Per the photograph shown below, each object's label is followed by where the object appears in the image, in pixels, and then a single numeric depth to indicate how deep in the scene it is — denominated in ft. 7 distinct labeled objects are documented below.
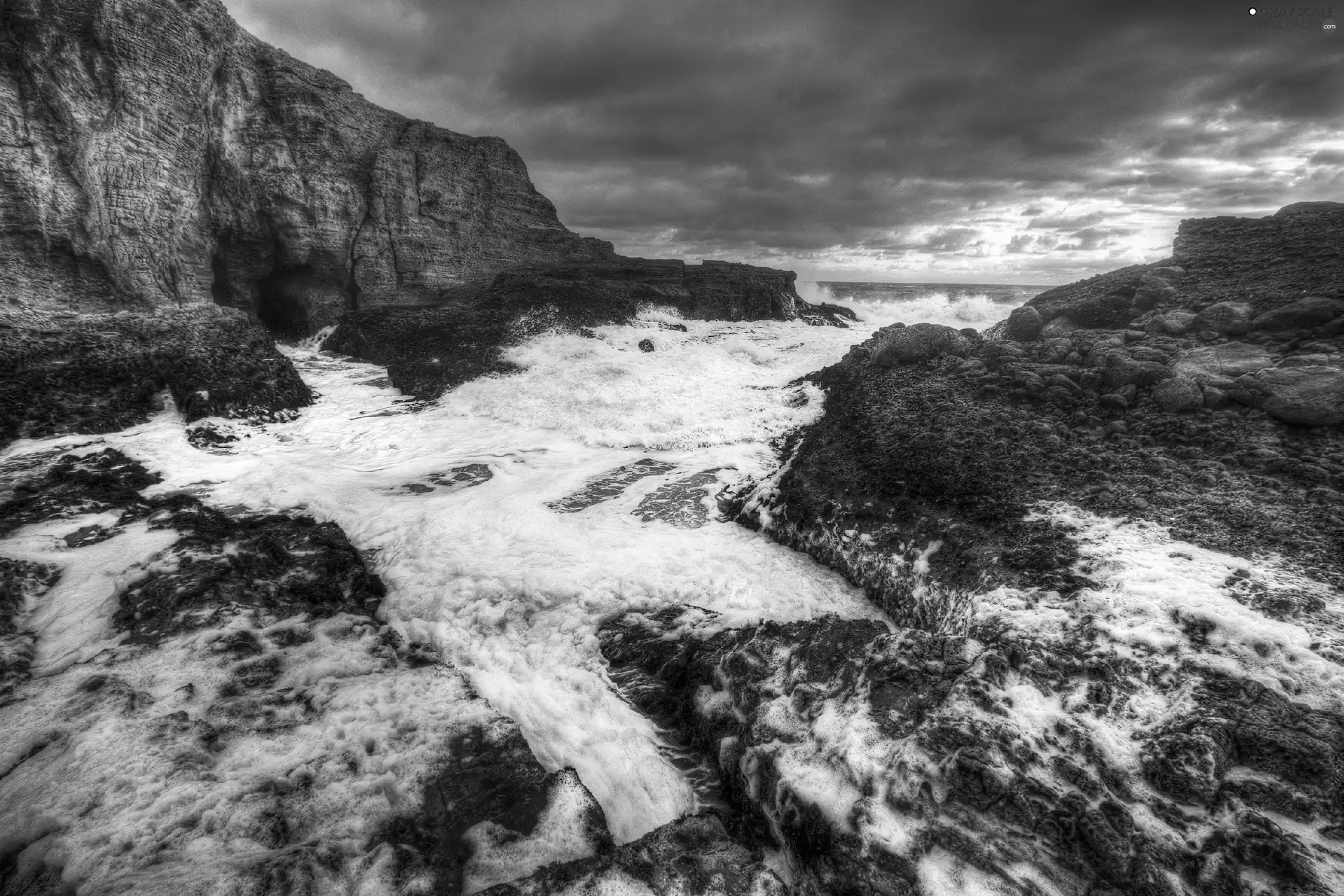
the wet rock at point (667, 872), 7.76
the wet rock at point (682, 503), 24.38
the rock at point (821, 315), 93.86
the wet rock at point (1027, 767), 7.68
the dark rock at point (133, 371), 28.12
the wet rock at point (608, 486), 26.04
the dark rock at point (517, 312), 51.37
